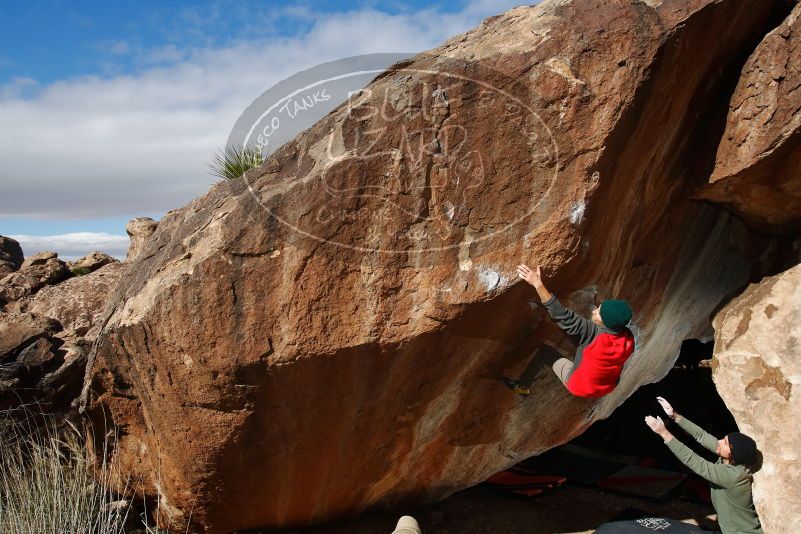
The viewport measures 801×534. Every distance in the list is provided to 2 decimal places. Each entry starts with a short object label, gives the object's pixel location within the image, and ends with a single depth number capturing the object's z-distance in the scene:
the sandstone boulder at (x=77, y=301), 5.64
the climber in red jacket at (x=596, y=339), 3.38
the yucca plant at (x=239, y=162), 4.66
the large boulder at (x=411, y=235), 3.42
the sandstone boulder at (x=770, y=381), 3.75
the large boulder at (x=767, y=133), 3.71
